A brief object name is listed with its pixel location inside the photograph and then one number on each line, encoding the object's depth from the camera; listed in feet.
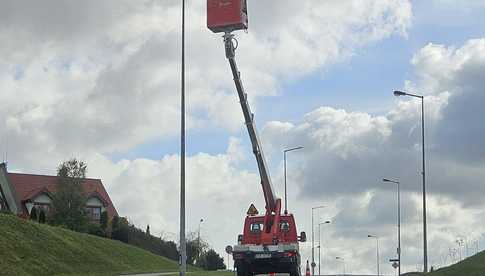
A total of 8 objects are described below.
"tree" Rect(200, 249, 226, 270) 328.25
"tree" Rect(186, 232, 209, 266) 342.23
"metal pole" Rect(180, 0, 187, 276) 96.27
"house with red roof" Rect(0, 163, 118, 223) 304.30
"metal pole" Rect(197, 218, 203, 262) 347.36
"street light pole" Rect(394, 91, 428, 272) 154.61
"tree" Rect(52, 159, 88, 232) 267.80
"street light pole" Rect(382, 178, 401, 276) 200.65
